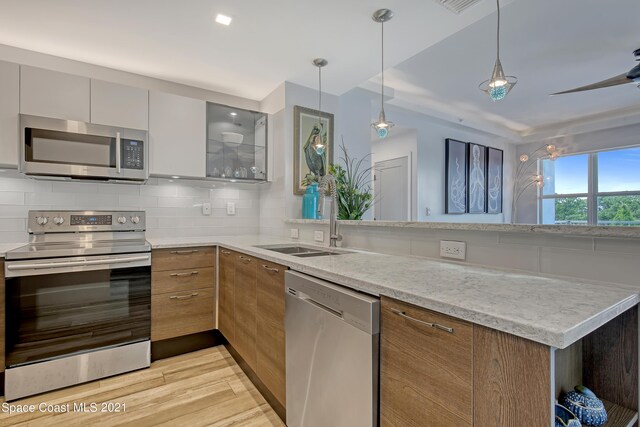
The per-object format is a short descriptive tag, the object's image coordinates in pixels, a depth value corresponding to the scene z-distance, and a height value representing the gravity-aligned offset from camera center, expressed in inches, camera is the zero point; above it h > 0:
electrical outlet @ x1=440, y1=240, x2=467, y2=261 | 54.9 -6.5
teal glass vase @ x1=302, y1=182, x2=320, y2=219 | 106.9 +4.1
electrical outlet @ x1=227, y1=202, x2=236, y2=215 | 122.8 +2.0
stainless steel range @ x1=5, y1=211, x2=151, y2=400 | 71.5 -24.6
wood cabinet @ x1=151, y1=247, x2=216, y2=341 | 88.4 -24.2
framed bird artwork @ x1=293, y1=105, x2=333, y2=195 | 112.5 +26.6
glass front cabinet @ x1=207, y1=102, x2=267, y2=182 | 108.9 +25.9
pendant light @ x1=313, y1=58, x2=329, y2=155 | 96.7 +42.2
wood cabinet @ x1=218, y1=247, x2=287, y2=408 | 62.2 -24.7
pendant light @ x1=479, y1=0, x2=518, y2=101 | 60.8 +26.9
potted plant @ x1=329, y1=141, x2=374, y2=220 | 89.0 +4.1
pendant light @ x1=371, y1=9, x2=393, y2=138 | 72.7 +48.3
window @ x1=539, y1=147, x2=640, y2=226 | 193.4 +18.7
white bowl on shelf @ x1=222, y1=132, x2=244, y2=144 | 111.3 +28.4
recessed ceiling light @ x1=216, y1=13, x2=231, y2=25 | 74.4 +48.6
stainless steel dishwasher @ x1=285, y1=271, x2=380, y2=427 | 39.6 -21.5
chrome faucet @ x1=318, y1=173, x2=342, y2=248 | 81.1 +1.7
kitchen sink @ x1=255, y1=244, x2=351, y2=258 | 77.6 -10.3
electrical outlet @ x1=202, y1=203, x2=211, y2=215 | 117.6 +1.7
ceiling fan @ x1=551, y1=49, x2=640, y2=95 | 75.1 +40.8
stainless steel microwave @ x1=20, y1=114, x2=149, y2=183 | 81.0 +17.9
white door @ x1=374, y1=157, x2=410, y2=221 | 179.3 +15.4
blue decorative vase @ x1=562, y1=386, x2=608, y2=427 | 33.0 -21.7
